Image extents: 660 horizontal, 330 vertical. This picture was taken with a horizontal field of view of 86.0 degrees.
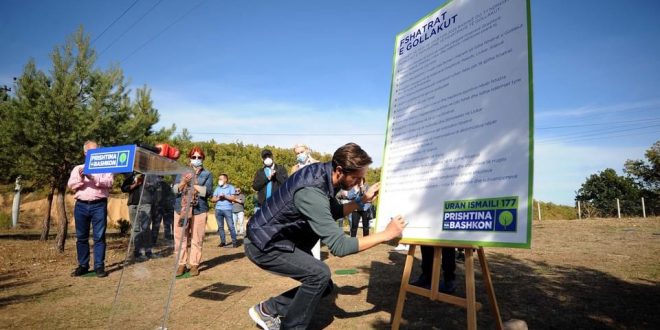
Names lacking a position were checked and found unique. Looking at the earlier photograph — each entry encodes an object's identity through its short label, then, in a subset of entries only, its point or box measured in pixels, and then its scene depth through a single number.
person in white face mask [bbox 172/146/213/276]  5.46
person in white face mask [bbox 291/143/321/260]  6.35
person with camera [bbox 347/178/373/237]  8.93
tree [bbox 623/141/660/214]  32.37
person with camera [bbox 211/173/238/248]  9.43
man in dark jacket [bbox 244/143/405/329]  2.65
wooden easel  2.45
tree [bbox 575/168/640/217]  36.50
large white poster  2.27
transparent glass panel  3.15
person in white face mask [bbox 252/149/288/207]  6.55
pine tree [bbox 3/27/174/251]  8.90
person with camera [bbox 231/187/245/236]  11.80
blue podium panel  2.90
